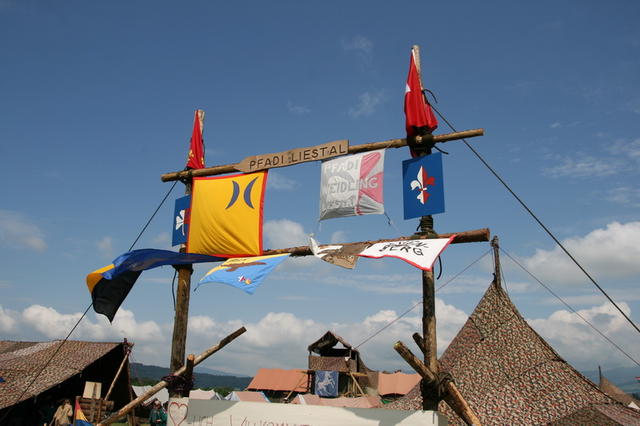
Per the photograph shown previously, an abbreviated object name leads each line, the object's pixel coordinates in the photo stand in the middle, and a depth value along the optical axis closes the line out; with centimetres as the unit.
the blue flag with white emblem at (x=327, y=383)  3941
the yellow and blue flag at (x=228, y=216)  1099
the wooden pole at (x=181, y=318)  1112
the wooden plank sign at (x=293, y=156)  1059
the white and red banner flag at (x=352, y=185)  988
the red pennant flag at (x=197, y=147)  1279
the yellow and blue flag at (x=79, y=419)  1741
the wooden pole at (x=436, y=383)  797
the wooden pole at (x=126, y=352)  2467
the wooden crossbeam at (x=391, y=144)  955
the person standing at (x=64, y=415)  1812
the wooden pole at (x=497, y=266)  1380
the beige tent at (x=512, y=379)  1144
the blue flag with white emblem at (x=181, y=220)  1208
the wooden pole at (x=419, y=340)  864
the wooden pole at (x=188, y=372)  1057
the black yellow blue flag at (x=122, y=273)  1153
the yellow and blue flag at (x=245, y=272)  923
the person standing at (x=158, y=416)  1947
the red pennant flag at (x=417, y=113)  988
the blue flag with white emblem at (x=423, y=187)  920
